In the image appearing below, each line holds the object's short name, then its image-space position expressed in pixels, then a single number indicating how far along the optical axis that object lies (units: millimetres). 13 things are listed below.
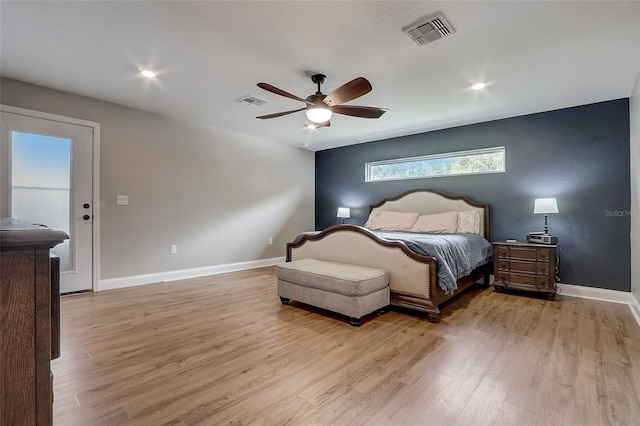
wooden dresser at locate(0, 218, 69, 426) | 702
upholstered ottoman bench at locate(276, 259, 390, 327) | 2770
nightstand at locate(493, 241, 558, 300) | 3586
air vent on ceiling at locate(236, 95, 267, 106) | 3715
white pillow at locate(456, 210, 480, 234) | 4414
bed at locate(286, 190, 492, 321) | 2945
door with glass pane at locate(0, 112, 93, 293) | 3299
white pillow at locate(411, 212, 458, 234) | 4445
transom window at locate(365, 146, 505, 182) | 4566
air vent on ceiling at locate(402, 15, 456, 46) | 2207
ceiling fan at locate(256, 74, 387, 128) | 2602
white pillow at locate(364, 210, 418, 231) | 4895
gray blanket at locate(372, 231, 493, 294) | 2936
